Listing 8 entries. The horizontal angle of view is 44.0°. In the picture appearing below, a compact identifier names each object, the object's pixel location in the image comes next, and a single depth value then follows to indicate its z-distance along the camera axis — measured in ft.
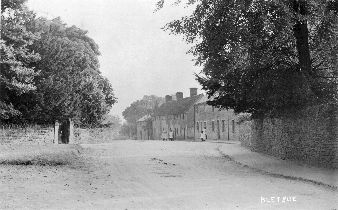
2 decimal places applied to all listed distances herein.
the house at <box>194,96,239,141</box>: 171.73
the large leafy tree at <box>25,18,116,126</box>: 106.11
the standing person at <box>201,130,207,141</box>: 162.39
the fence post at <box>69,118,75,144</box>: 123.34
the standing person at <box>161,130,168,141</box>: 195.86
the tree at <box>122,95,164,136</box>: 446.60
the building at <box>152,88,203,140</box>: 227.20
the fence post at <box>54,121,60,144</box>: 112.37
